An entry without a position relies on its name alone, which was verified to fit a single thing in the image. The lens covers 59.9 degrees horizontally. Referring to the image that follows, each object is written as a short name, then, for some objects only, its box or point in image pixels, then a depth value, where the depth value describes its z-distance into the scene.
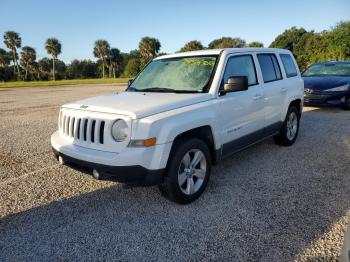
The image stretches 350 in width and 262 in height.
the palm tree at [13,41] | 67.01
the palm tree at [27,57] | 70.25
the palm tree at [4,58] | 70.25
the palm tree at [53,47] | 66.00
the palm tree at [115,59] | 82.60
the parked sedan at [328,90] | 9.85
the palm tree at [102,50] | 78.38
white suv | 3.27
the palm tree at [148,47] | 74.75
